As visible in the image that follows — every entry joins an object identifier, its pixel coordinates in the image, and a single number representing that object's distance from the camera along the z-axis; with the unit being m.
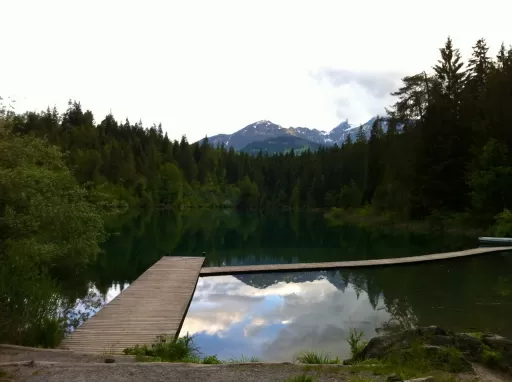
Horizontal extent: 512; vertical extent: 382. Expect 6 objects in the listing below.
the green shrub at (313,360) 6.24
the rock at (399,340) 5.91
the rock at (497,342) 5.95
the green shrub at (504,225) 24.45
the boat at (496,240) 22.70
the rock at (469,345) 5.74
